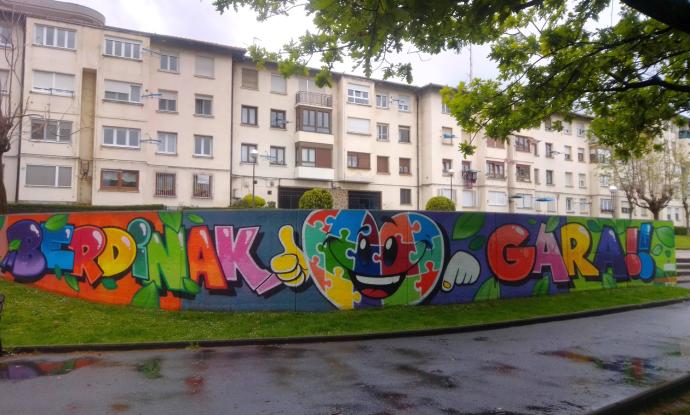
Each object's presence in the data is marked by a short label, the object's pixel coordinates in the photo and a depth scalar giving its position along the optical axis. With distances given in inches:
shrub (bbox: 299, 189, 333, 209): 1117.5
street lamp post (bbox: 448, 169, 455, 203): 1565.3
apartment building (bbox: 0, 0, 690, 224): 1147.3
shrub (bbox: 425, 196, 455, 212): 1382.9
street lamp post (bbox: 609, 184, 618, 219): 2035.2
